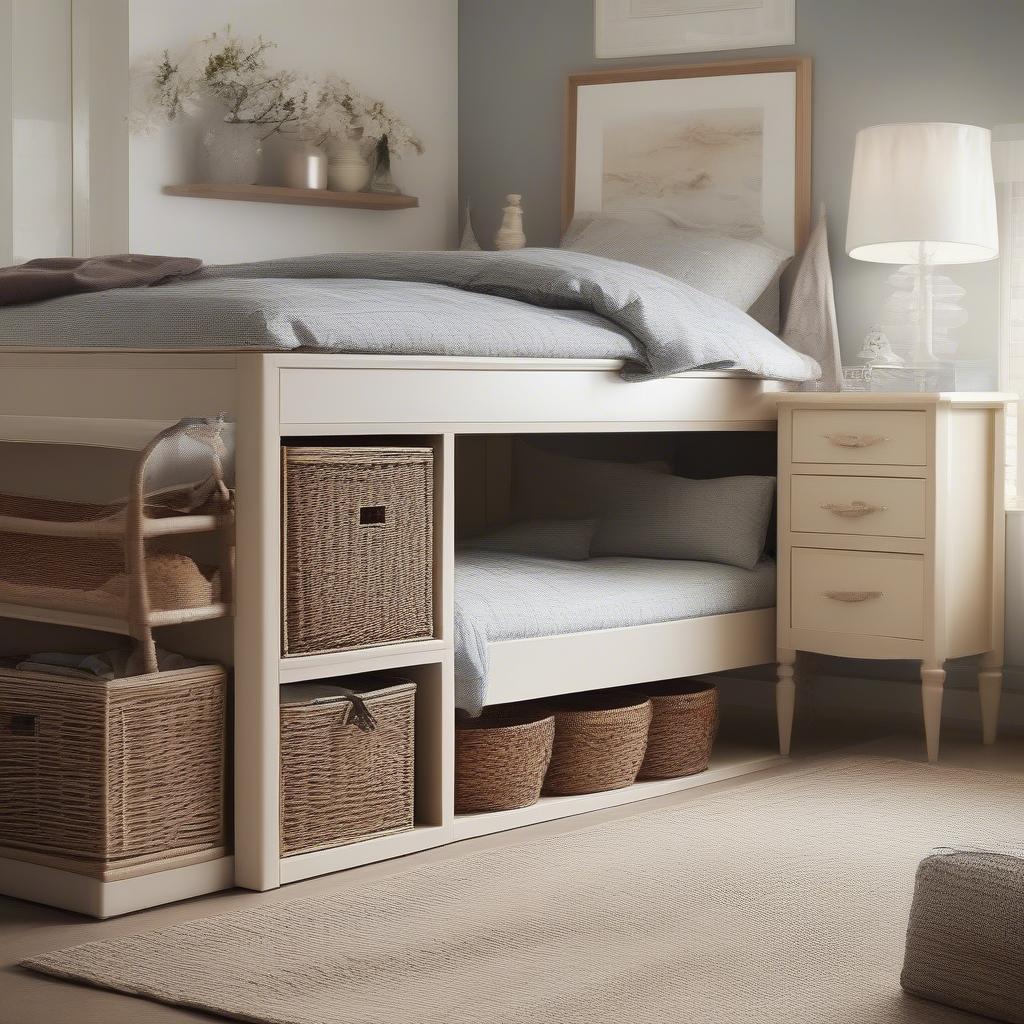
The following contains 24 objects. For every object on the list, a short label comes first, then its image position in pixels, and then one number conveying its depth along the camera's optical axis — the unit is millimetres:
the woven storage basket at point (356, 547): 2490
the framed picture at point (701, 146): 4172
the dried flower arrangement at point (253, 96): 4191
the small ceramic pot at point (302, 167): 4449
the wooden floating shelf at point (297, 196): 4266
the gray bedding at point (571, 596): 2777
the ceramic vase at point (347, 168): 4562
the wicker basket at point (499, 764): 2824
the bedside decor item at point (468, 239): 4707
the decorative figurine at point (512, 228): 4602
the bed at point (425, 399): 2432
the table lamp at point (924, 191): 3553
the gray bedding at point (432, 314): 2477
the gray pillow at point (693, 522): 3525
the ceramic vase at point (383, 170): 4625
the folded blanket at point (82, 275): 2775
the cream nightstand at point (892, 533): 3328
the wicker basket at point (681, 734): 3184
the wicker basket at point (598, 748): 3008
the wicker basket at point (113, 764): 2318
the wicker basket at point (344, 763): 2496
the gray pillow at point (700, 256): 3924
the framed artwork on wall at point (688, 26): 4223
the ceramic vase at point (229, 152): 4297
